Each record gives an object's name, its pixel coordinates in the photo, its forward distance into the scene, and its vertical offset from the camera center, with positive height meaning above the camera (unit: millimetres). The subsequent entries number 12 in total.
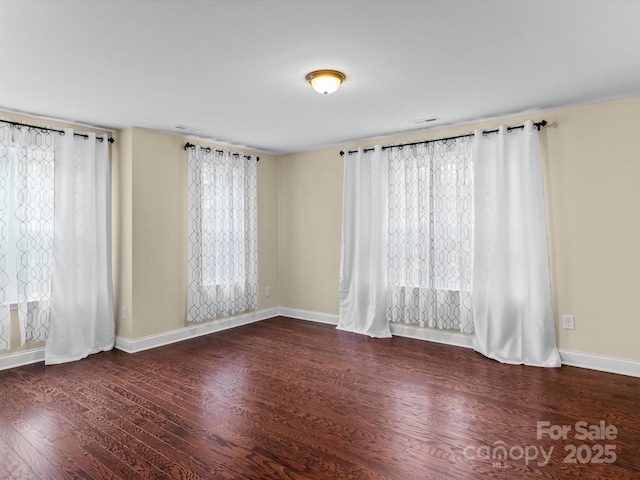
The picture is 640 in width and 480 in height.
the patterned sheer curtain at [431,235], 4285 +100
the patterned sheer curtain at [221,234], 4812 +161
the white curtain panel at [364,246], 4867 -18
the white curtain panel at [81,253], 3945 -51
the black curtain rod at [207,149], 4750 +1246
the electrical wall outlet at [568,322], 3727 -775
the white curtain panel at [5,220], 3607 +274
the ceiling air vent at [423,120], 4152 +1333
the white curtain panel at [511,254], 3773 -118
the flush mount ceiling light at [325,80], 2828 +1220
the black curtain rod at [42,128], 3668 +1193
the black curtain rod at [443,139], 3814 +1185
